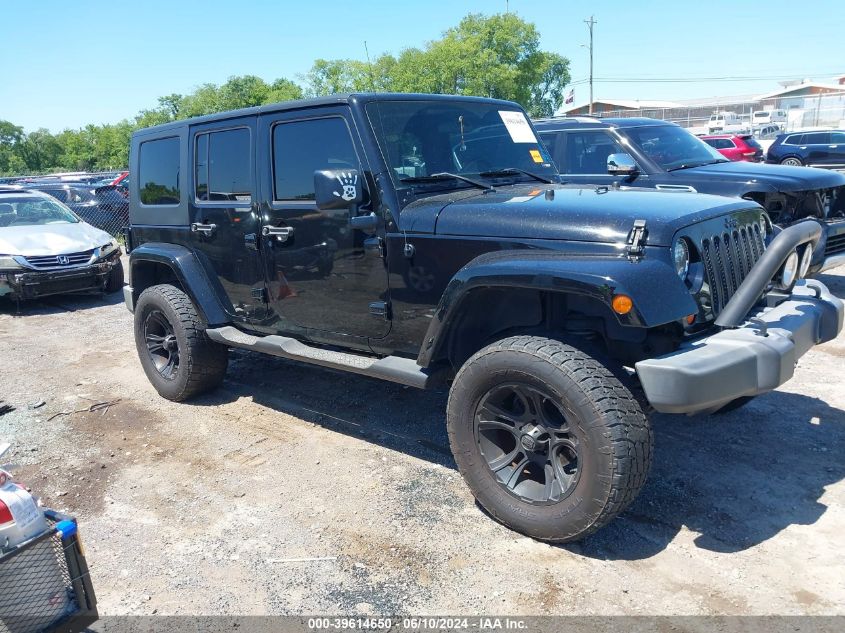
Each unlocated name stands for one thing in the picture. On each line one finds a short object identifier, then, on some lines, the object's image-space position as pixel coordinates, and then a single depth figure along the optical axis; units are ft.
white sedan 28.30
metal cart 7.22
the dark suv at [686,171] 22.95
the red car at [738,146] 72.02
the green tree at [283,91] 156.19
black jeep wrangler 9.46
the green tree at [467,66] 139.33
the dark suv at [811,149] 72.84
